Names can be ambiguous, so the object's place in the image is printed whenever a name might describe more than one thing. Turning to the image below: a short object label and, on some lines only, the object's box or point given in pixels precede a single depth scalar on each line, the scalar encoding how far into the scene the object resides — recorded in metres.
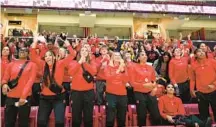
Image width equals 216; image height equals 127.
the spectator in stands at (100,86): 5.20
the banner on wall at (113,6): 11.59
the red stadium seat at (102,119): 4.76
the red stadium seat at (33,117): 4.49
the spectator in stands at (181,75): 5.50
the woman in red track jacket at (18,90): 4.08
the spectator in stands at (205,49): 5.22
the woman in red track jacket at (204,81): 4.86
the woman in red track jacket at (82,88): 4.28
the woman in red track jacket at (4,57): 4.54
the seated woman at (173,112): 4.55
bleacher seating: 4.52
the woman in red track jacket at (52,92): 4.09
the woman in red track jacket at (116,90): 4.45
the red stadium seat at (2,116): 4.37
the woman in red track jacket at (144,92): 4.60
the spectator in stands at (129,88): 5.00
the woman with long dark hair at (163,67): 5.82
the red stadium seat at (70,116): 4.62
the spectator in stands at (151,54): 6.59
